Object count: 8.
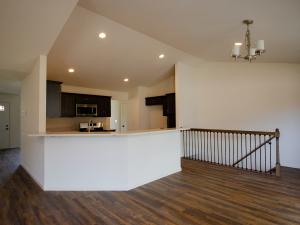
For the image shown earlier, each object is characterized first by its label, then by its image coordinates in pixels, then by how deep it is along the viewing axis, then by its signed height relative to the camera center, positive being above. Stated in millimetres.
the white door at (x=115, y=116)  8008 +19
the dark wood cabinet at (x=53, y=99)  5142 +490
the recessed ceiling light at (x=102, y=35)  3971 +1670
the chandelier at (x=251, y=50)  2926 +1012
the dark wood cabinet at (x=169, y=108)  6074 +238
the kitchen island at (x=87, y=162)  3398 -796
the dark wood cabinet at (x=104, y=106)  6637 +365
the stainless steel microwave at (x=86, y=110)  6059 +222
